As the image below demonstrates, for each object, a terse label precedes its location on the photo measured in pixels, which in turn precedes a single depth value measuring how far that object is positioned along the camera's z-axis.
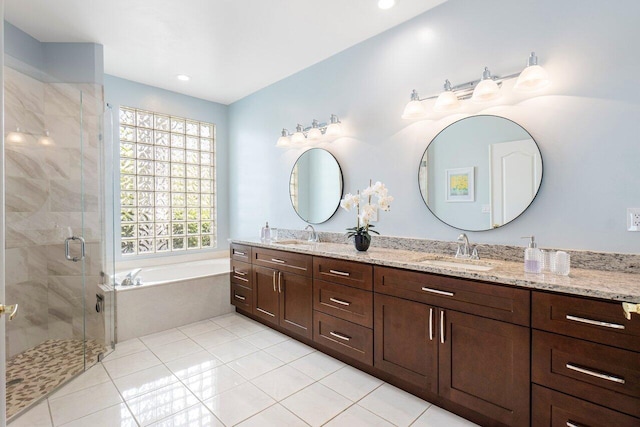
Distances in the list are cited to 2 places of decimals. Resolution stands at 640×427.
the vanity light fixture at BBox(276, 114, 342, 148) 3.11
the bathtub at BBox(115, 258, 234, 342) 2.98
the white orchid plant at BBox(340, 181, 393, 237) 2.54
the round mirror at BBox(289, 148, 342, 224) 3.25
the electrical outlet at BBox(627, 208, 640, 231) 1.70
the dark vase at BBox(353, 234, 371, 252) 2.56
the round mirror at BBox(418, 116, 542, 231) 2.08
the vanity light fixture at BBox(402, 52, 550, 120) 1.91
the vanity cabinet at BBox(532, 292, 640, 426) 1.29
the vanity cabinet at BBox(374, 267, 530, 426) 1.58
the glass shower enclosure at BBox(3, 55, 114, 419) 2.54
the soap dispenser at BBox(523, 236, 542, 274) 1.73
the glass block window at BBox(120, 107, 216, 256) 3.83
